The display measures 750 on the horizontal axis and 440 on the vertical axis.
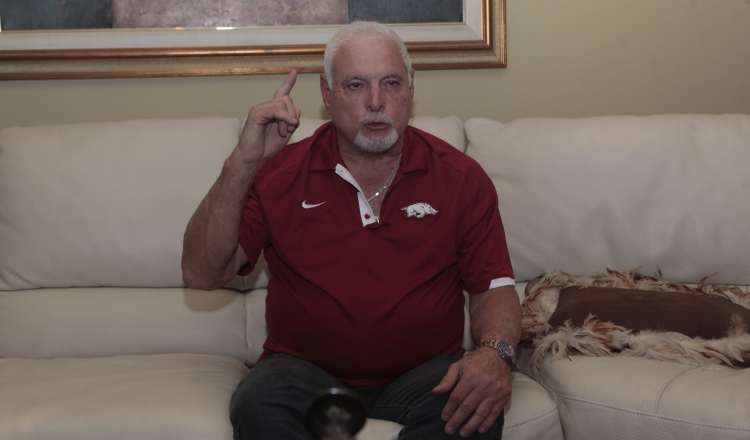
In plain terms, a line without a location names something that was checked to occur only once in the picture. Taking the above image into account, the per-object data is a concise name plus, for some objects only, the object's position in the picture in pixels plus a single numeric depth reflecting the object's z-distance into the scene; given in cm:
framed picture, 246
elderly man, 162
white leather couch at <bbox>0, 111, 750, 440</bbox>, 199
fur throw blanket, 169
